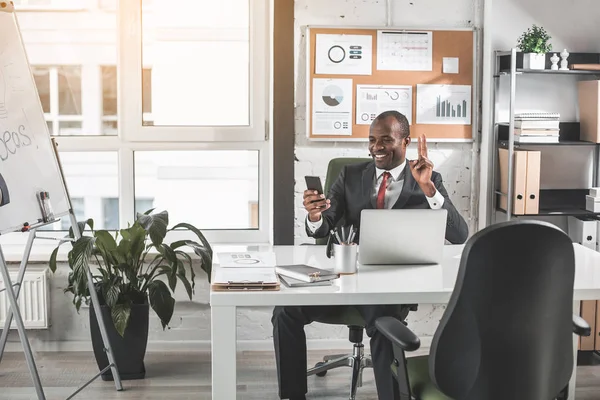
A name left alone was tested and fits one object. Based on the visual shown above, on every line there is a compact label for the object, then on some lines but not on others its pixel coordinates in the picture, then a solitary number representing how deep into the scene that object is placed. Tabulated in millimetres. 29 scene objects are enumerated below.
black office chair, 1975
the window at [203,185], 4406
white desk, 2525
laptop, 2750
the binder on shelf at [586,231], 4141
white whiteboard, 3154
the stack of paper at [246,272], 2561
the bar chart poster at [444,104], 4215
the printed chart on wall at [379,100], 4176
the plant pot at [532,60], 4027
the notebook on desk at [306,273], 2672
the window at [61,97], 4320
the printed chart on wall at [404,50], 4156
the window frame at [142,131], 4301
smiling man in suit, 3150
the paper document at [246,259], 2809
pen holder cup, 2785
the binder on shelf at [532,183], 4031
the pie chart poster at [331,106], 4156
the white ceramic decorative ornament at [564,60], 4066
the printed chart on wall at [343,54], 4133
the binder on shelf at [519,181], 4031
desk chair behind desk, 3225
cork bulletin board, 4145
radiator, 4152
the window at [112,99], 4348
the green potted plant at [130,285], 3648
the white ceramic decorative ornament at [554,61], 4060
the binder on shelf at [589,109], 4112
